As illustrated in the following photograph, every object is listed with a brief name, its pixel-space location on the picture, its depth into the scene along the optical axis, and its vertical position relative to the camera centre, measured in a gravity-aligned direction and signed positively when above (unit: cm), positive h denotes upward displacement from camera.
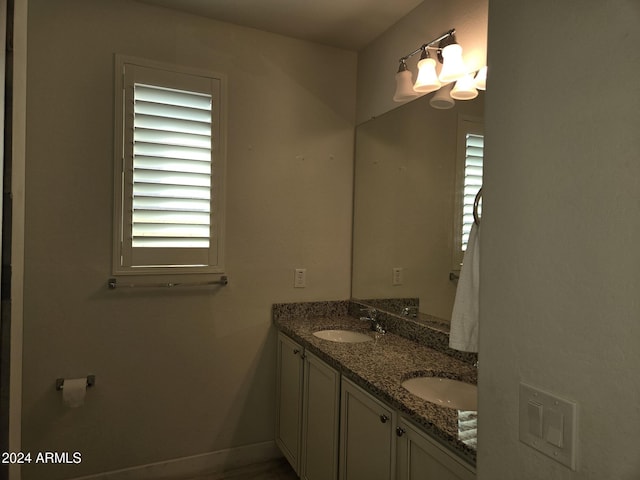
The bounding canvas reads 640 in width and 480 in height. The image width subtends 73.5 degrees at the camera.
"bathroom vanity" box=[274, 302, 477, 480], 128 -62
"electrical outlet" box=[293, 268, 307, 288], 267 -27
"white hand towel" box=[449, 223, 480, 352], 137 -22
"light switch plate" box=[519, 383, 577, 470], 70 -31
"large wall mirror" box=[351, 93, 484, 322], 204 +18
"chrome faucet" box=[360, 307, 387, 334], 233 -47
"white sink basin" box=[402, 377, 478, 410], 159 -58
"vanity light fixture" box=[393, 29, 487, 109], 189 +76
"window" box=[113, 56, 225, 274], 222 +34
